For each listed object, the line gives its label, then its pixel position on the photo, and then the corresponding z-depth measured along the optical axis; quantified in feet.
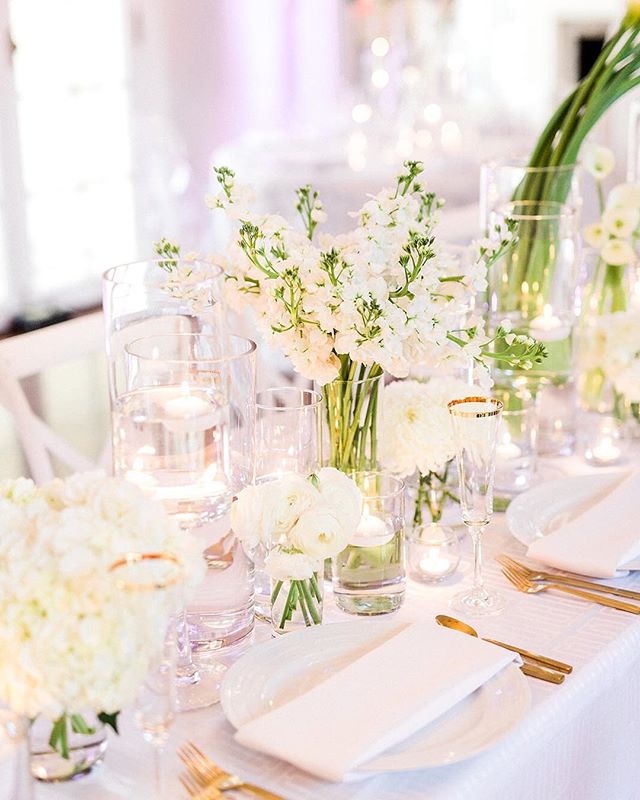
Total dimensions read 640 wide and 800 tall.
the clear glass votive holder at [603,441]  7.46
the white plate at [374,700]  4.95
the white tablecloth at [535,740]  4.90
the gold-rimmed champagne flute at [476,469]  5.65
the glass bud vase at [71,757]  4.96
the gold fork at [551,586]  5.91
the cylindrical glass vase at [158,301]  5.78
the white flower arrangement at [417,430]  6.31
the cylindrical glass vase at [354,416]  6.10
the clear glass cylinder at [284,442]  5.81
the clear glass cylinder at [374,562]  5.95
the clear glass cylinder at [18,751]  4.67
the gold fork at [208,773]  4.86
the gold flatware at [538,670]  5.40
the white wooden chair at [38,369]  7.79
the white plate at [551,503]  6.55
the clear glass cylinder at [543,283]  7.46
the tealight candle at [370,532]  5.94
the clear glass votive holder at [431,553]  6.20
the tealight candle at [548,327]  7.46
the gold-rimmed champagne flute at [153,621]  4.51
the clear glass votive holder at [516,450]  7.09
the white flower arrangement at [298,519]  5.49
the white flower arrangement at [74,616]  4.53
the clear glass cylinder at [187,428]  5.53
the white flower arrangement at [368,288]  5.72
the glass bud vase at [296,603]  5.72
